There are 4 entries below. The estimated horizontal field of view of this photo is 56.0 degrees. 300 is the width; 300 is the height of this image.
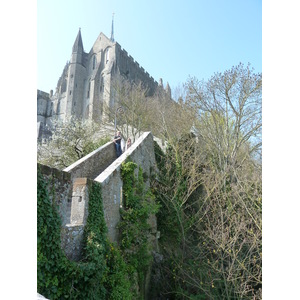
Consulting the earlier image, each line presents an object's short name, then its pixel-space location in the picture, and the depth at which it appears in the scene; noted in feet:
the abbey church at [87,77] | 152.05
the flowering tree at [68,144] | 53.88
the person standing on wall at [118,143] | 38.67
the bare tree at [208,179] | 31.35
